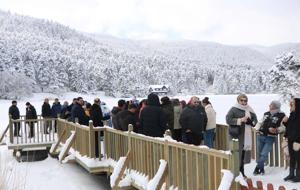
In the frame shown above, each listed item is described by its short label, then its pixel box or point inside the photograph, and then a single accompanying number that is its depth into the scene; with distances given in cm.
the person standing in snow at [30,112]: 1769
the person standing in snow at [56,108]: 1792
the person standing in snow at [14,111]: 1773
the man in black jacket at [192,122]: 900
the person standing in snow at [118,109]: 1053
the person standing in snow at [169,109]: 1007
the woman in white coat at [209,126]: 1045
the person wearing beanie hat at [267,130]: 826
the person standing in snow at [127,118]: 973
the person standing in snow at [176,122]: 1066
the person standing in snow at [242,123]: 787
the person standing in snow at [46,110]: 1773
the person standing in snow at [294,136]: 730
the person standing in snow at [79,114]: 1296
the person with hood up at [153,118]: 870
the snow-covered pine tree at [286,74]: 2853
